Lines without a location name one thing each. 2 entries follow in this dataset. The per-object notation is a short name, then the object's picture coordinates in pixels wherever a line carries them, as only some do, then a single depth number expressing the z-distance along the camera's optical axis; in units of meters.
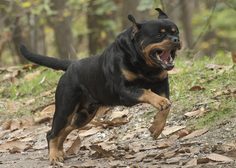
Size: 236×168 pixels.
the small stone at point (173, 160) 6.87
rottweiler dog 7.02
